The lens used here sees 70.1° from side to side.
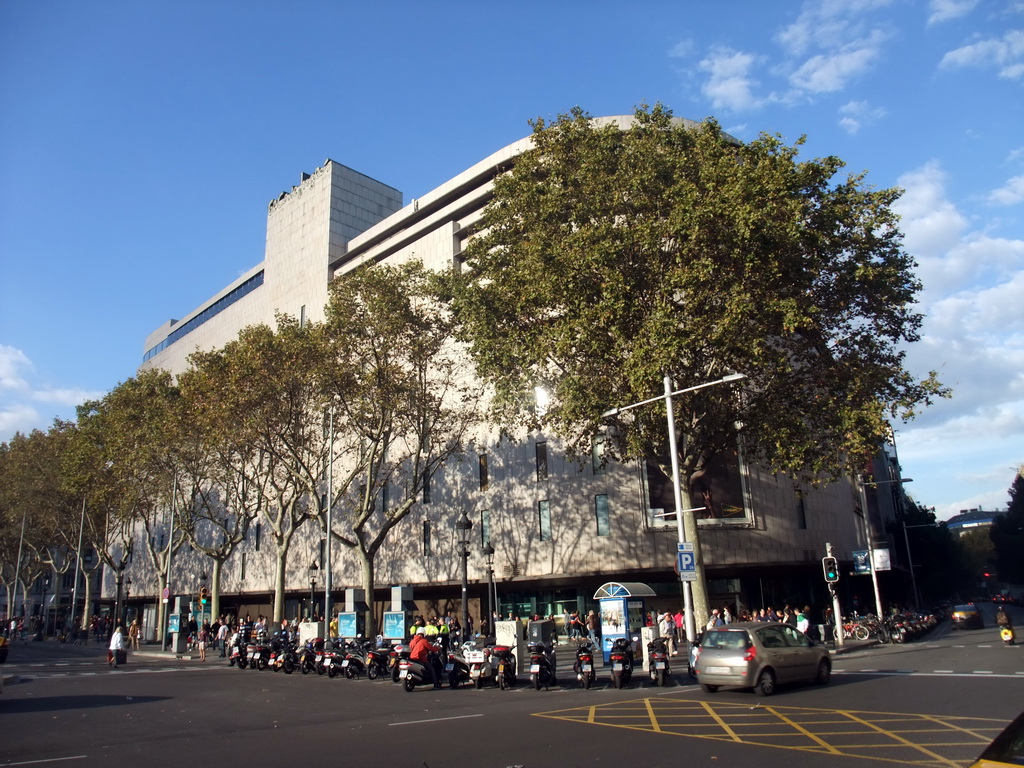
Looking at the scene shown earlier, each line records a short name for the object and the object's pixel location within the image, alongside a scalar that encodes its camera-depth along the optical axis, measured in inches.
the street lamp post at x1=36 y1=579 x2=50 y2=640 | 2283.6
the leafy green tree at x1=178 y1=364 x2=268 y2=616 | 1243.8
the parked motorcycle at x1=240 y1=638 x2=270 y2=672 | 1000.2
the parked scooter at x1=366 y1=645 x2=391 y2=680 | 823.3
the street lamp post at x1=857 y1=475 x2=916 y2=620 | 1256.9
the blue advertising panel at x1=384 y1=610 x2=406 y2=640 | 992.2
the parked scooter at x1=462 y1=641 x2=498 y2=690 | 708.7
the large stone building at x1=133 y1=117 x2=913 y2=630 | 1386.6
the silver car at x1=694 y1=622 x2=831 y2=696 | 548.7
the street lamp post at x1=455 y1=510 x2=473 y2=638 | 1036.5
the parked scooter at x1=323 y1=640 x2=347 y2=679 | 861.8
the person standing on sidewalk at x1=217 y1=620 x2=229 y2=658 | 1352.1
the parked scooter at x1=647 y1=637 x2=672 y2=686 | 671.8
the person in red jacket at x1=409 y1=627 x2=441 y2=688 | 701.3
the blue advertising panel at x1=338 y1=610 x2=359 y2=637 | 1067.9
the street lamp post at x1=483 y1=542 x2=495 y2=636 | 1167.1
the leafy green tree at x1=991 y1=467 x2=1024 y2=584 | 3233.3
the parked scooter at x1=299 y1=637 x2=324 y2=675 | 913.5
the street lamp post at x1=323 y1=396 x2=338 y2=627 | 1205.2
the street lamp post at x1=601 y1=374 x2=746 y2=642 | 730.8
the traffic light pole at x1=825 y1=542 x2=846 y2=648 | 1097.4
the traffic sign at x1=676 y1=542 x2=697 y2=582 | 714.2
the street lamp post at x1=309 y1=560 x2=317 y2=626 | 1581.7
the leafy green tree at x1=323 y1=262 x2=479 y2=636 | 1216.2
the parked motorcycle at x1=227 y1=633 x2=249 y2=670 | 1048.8
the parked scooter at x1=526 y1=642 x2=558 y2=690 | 680.4
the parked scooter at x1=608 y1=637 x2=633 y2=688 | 665.0
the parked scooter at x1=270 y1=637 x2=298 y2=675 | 948.0
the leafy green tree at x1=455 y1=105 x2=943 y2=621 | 845.8
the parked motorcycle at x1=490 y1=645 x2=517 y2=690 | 698.8
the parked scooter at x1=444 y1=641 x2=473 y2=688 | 721.0
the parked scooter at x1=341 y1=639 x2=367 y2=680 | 849.5
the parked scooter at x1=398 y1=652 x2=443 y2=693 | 693.3
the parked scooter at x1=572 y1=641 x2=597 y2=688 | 669.3
